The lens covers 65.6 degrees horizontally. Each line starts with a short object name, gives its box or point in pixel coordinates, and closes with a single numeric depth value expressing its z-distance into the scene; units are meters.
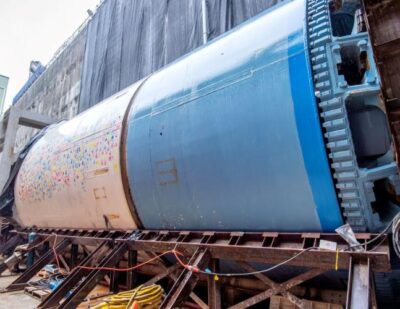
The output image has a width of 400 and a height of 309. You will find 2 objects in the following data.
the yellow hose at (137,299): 3.82
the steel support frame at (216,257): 2.51
